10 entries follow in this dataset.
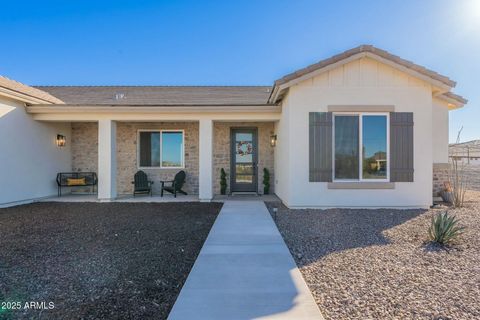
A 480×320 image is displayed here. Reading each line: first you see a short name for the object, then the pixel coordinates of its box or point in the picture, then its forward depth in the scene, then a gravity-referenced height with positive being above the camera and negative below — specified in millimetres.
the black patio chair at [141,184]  9574 -914
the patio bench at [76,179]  9781 -774
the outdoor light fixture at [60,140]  9734 +739
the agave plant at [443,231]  4398 -1249
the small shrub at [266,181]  9906 -850
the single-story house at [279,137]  7160 +744
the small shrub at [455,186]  7734 -878
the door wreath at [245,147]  10188 +475
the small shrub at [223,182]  9938 -882
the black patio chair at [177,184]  9516 -919
